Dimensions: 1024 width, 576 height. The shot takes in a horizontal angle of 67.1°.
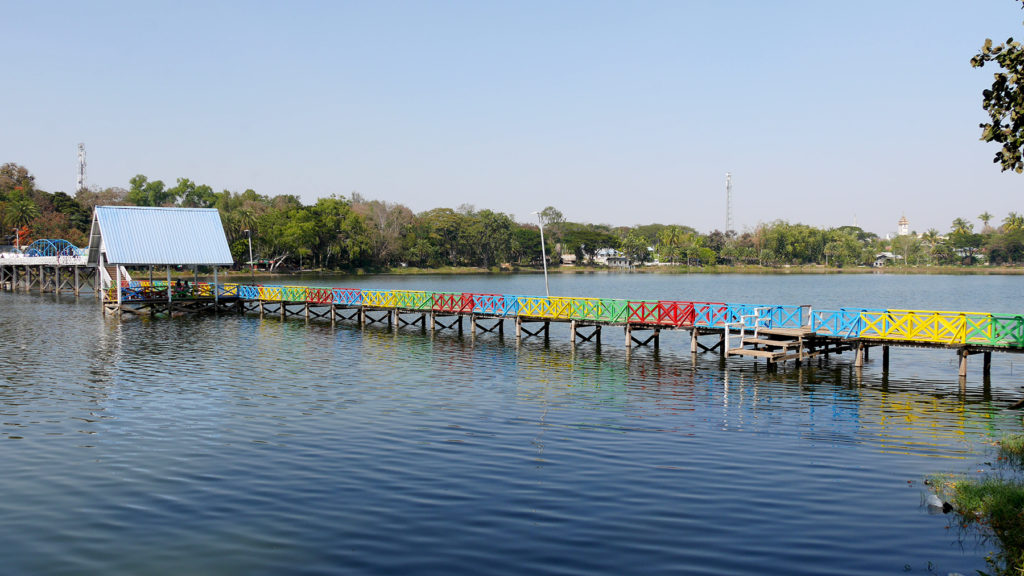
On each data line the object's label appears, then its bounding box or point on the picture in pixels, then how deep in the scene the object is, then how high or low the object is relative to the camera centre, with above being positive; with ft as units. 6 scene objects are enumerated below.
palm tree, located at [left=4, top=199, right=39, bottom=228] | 386.73 +27.31
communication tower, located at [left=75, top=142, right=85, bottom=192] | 540.93 +71.45
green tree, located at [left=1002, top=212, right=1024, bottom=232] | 633.20 +32.48
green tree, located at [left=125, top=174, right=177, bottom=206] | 547.08 +51.53
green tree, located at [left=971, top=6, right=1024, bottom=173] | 47.88 +10.09
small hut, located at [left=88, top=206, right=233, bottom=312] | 182.70 +4.99
